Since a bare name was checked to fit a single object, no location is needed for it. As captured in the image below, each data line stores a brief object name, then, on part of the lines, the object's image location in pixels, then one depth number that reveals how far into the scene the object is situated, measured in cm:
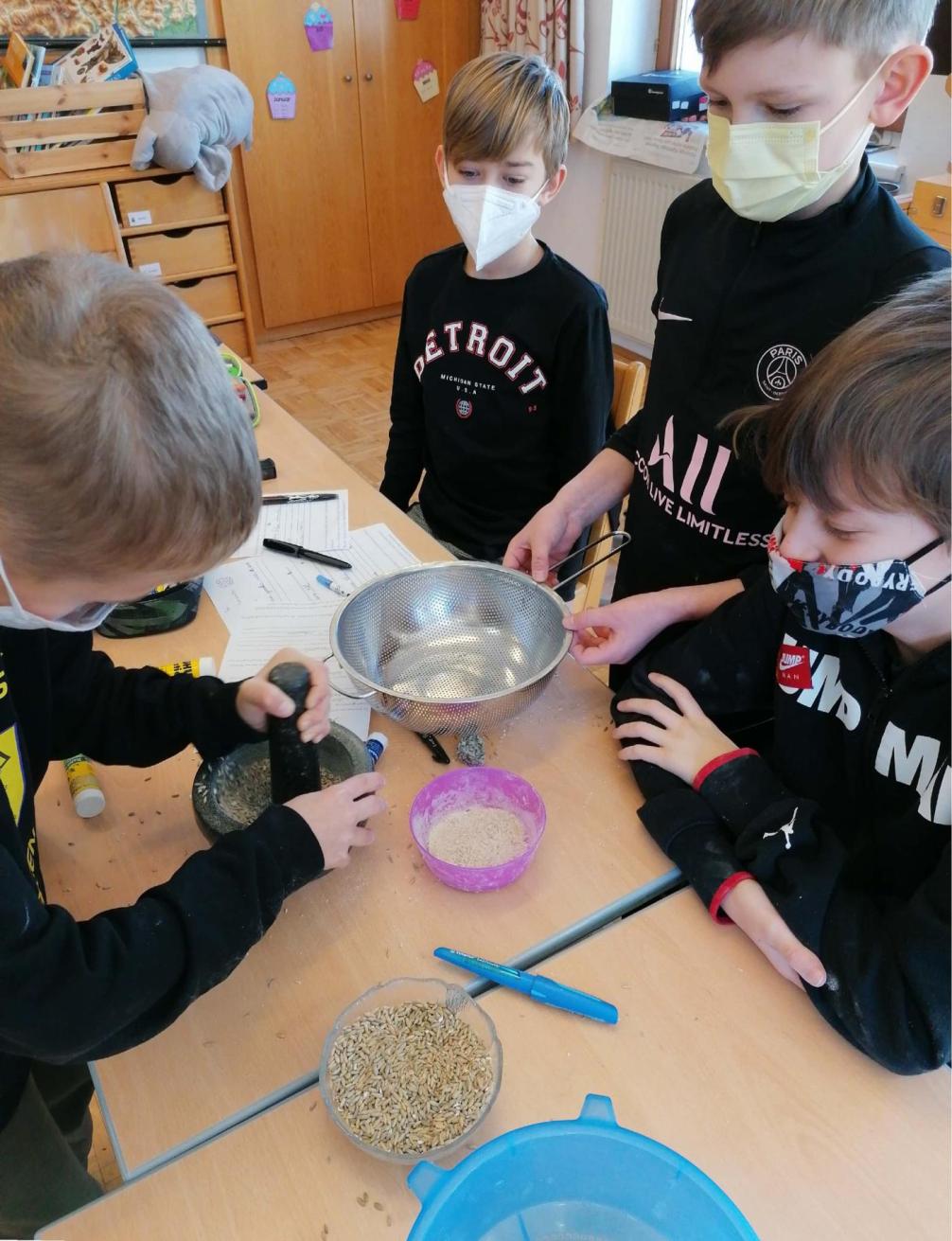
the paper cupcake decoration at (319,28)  352
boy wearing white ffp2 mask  151
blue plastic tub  52
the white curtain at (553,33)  324
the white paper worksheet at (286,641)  100
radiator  329
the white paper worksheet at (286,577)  116
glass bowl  65
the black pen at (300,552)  123
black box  307
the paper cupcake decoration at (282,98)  357
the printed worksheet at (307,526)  129
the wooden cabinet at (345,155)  358
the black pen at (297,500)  140
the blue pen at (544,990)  69
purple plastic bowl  85
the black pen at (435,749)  94
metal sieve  101
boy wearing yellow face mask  88
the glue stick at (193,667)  101
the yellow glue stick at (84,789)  87
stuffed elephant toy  306
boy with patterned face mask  69
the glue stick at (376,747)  93
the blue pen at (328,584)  118
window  321
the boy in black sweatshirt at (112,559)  56
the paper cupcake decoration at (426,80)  384
